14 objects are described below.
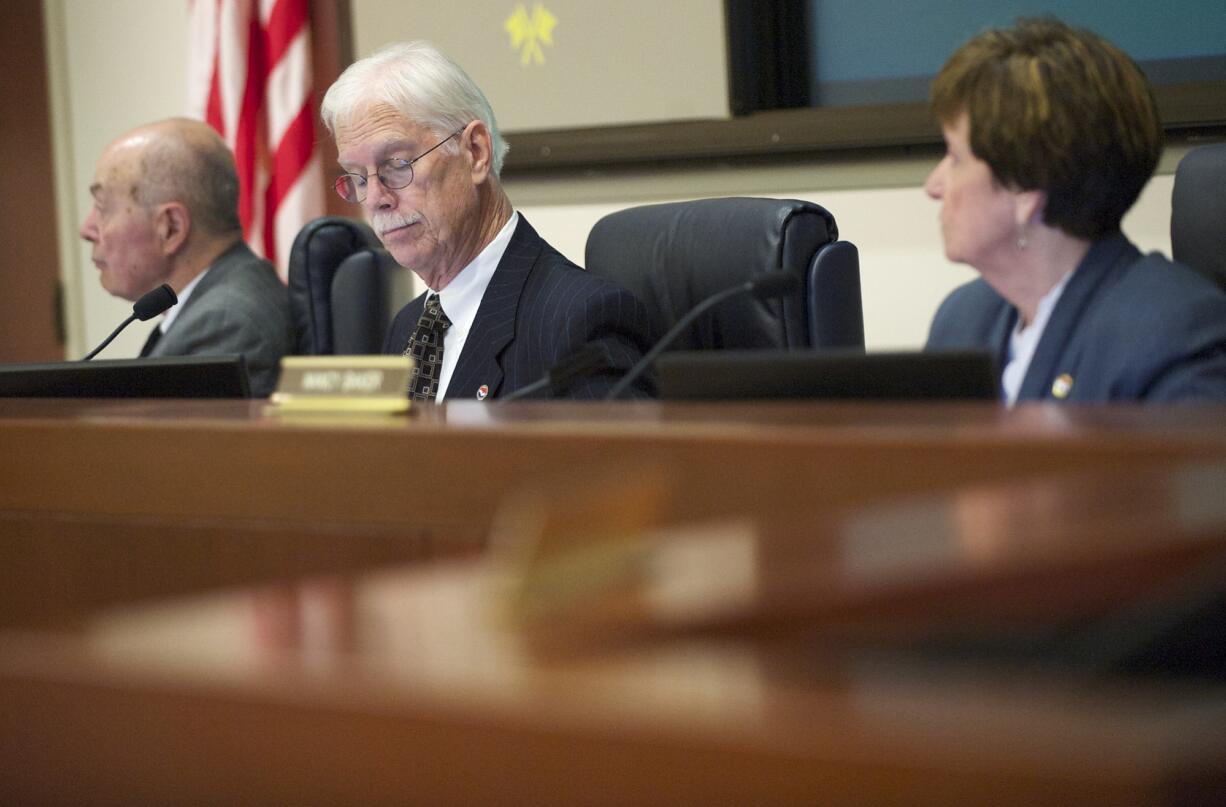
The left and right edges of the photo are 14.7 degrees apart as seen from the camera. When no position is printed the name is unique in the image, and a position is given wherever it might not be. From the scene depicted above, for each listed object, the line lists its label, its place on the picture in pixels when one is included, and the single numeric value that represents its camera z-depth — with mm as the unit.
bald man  4742
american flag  5031
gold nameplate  3509
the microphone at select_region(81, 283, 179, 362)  4179
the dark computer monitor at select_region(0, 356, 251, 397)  3768
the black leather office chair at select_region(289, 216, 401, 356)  4581
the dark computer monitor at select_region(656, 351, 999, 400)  3450
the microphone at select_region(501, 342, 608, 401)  3662
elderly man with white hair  4208
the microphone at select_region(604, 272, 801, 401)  3749
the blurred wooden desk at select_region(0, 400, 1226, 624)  2758
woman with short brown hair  3717
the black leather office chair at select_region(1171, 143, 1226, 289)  3913
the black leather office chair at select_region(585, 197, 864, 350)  4125
